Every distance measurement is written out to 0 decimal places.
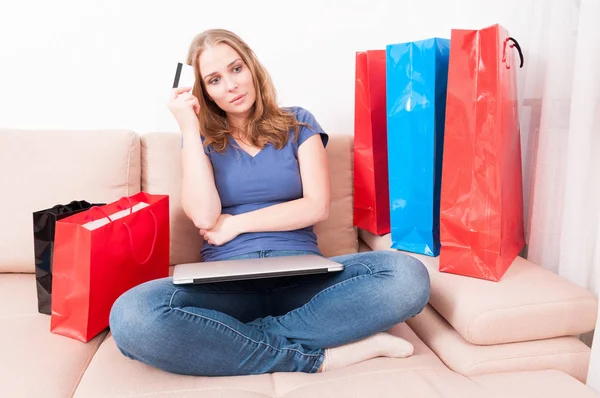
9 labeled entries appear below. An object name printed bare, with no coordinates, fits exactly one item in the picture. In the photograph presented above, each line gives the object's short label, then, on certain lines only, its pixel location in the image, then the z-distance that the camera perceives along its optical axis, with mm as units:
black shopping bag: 1179
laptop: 1010
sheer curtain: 1108
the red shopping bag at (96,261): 1060
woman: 994
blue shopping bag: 1289
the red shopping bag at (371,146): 1499
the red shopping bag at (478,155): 1119
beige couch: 932
